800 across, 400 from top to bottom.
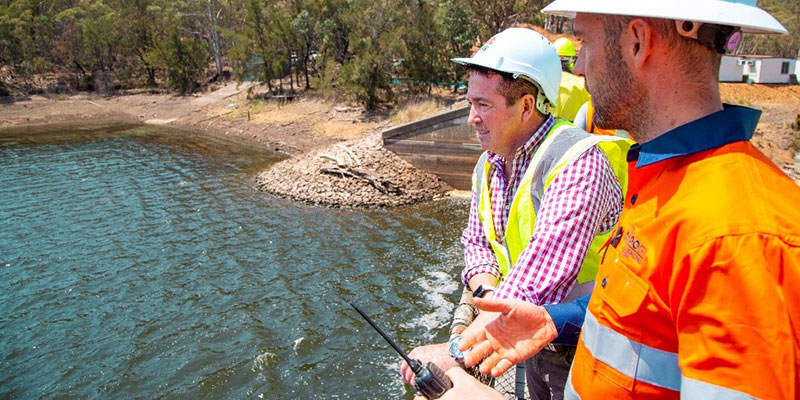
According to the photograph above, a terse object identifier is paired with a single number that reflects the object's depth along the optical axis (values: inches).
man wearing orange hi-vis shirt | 39.9
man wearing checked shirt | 84.5
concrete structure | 797.2
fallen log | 759.1
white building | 1198.9
